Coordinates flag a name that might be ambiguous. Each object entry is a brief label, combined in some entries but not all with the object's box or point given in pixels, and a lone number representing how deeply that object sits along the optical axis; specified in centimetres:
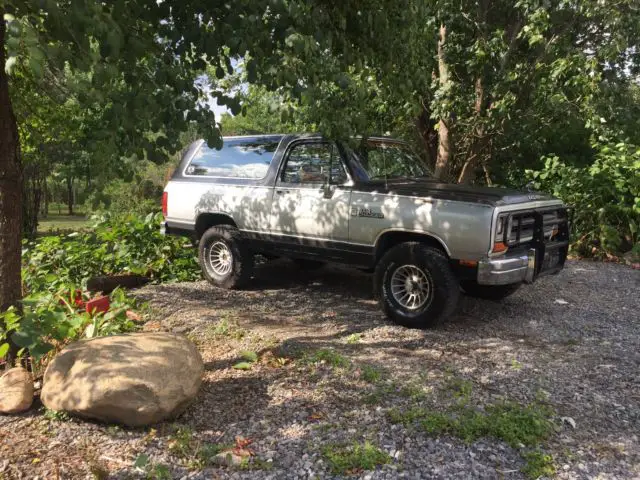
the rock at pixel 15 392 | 341
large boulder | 322
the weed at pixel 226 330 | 489
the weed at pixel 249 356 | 429
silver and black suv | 477
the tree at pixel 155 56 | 252
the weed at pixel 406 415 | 330
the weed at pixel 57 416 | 335
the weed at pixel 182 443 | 302
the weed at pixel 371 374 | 389
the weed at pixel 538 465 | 280
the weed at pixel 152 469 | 278
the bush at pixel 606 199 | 859
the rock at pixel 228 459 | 291
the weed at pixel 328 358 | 414
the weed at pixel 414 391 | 360
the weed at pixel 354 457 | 285
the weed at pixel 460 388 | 355
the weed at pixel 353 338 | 477
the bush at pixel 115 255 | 705
